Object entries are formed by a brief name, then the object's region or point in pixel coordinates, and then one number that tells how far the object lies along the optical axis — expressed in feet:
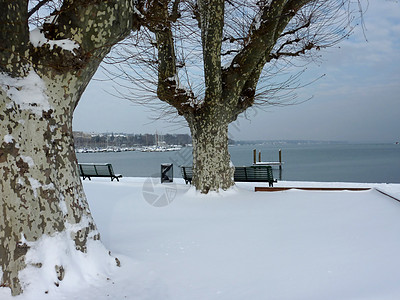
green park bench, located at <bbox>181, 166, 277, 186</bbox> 34.99
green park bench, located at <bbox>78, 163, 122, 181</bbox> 45.34
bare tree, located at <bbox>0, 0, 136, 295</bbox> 9.20
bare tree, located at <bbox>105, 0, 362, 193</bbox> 24.48
